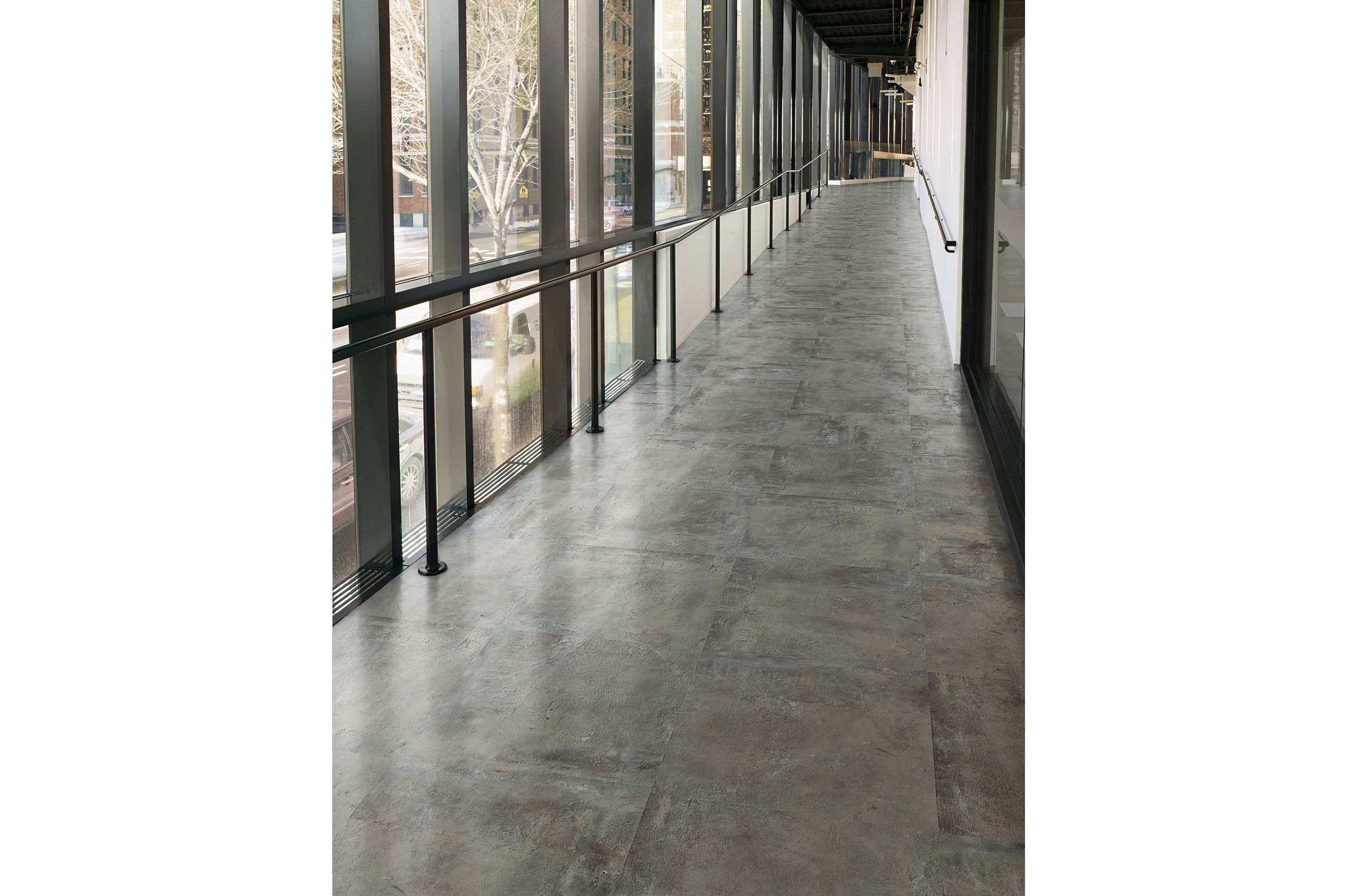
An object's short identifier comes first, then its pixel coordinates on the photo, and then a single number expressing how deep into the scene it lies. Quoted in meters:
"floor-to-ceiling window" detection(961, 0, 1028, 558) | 3.79
